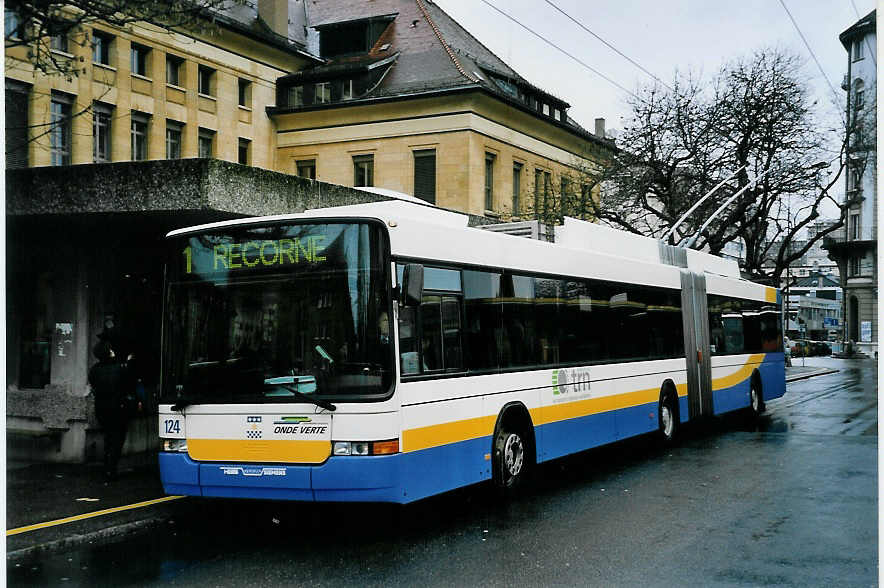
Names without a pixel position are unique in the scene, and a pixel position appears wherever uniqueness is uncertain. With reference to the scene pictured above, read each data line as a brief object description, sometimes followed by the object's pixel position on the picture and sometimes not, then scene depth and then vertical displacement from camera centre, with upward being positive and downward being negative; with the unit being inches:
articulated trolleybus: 324.2 -12.3
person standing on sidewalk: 452.1 -32.2
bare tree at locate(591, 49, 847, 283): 1263.5 +211.0
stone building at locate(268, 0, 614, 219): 1605.6 +334.4
